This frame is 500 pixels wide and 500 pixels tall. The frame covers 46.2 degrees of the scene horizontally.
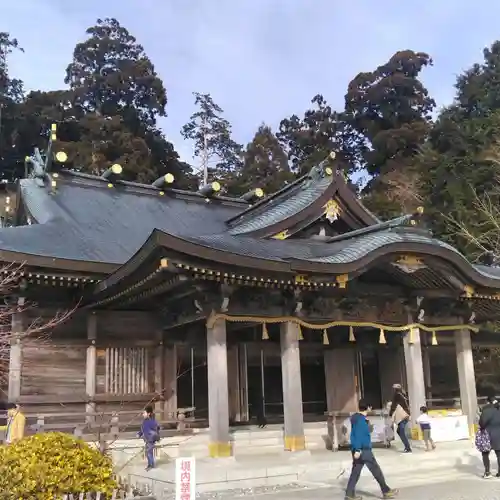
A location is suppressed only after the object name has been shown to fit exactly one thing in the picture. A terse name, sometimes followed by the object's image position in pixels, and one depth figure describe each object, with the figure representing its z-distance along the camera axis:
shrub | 6.92
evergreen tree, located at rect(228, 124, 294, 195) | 50.67
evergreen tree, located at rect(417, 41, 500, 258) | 31.77
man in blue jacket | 8.78
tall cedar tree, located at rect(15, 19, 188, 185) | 44.50
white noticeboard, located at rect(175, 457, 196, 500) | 5.96
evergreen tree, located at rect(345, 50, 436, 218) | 51.34
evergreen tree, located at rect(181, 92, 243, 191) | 55.88
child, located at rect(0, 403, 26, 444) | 11.19
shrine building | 12.76
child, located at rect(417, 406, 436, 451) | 13.52
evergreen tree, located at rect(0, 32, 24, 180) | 48.84
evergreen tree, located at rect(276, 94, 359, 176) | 56.66
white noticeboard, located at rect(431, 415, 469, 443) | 14.52
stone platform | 10.48
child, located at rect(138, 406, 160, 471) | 11.43
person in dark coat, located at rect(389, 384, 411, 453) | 13.37
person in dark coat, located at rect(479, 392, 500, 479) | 10.68
